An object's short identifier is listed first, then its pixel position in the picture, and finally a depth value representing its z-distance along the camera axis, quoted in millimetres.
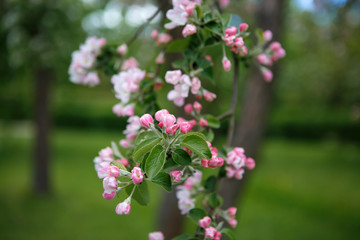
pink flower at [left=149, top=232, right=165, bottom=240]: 1246
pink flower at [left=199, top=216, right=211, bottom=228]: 1113
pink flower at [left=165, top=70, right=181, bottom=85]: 1168
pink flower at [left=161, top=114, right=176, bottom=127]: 951
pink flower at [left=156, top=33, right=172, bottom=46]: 1467
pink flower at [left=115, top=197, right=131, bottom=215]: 992
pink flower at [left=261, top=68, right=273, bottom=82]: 1508
